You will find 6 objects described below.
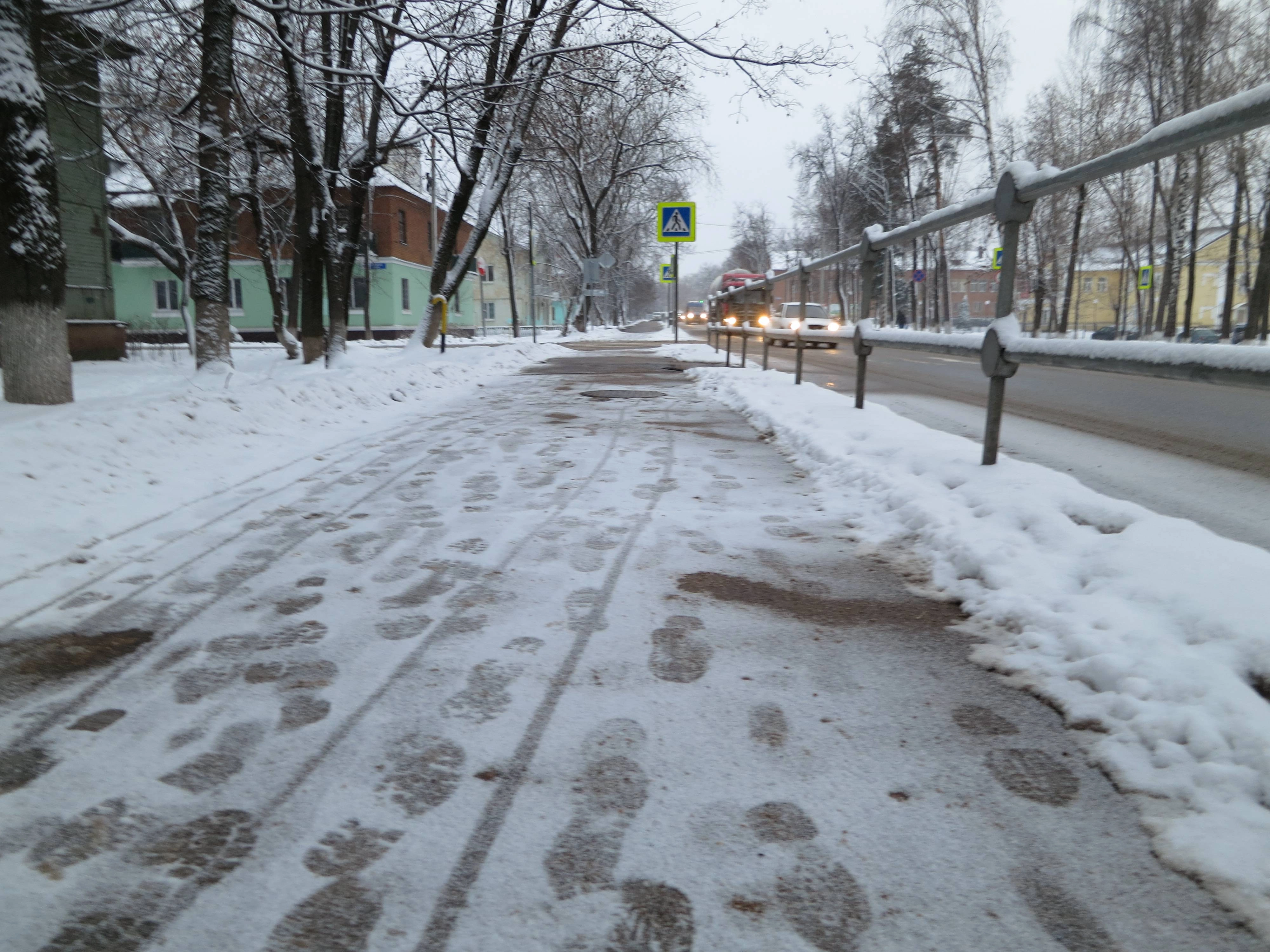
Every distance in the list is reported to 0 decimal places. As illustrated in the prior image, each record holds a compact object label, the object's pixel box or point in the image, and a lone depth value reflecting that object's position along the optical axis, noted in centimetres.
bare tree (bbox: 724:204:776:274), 7262
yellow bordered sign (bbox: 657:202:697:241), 1684
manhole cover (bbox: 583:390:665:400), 923
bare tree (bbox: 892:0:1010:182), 2378
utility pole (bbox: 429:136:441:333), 1380
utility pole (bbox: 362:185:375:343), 2656
